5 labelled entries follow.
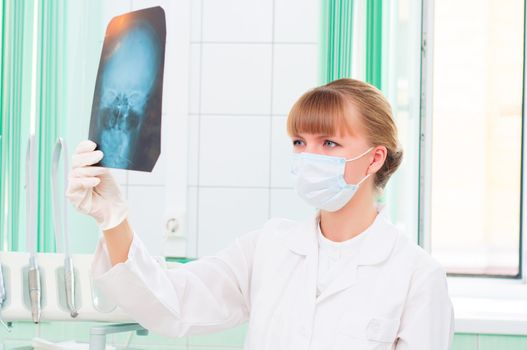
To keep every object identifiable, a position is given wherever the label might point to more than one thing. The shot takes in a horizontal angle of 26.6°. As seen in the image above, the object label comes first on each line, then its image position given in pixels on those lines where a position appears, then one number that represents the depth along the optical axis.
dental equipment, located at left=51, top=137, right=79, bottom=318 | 2.50
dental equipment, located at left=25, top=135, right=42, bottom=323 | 2.54
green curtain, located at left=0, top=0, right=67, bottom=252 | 2.90
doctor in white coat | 2.20
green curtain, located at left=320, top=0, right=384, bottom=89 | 2.83
